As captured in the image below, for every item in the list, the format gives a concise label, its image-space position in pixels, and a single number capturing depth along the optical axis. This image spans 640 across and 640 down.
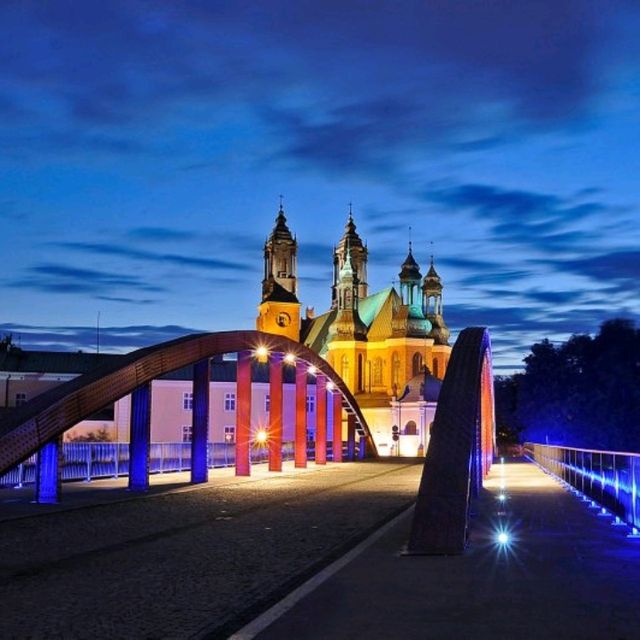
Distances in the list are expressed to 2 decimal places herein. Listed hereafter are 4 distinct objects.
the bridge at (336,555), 7.33
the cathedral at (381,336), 83.06
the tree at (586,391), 72.88
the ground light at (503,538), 12.48
